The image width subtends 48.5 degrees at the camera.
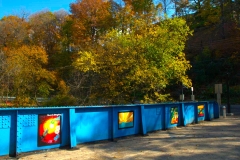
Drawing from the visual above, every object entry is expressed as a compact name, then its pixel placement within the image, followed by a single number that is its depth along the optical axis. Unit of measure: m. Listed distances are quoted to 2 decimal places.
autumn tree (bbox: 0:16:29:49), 50.67
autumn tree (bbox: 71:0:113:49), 43.04
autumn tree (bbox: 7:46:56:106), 27.61
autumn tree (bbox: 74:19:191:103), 19.58
